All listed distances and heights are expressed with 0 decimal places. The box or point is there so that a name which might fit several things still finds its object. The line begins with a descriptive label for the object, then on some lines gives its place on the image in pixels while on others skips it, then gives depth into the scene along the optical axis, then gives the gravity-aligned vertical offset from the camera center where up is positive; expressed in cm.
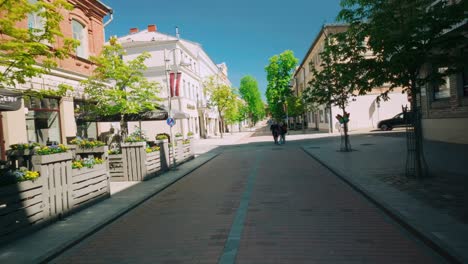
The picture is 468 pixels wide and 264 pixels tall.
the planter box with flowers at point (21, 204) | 502 -111
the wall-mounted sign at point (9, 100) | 604 +75
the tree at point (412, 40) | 717 +177
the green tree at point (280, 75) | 5228 +803
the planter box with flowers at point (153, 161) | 1122 -110
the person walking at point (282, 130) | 2520 -51
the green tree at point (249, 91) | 8181 +891
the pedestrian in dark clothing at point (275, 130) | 2505 -47
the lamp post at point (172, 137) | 1367 -34
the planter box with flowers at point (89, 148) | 970 -40
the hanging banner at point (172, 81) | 1862 +315
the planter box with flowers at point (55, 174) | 596 -76
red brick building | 1100 +198
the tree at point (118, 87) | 1409 +218
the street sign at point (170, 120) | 1432 +44
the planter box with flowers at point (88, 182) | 695 -112
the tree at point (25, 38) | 635 +214
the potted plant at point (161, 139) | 1295 -37
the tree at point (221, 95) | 4453 +456
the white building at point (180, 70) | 3462 +680
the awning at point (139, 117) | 1455 +71
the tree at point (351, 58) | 855 +174
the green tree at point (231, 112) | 4771 +222
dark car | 2989 -47
